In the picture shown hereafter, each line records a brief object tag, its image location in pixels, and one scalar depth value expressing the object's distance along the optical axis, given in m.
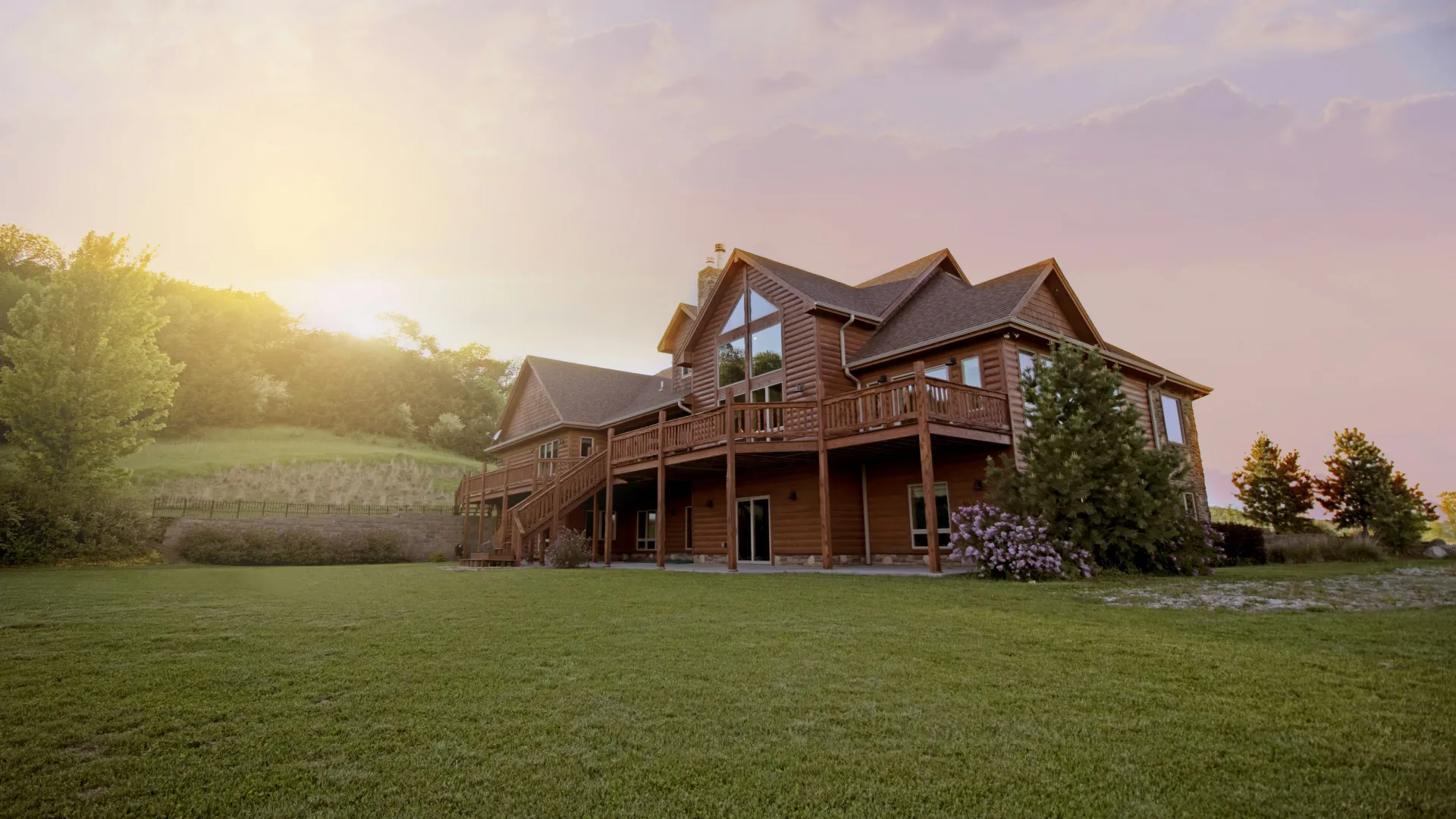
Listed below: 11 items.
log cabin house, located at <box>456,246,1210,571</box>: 14.95
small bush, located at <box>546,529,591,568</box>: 16.84
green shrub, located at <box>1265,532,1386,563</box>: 16.86
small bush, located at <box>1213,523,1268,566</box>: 16.94
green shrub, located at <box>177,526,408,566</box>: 22.42
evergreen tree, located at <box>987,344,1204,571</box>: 11.38
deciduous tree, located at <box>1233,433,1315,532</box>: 24.97
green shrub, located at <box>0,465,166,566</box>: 17.98
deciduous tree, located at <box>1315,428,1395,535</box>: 20.98
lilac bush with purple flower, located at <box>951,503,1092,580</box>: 10.80
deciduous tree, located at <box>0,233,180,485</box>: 20.34
